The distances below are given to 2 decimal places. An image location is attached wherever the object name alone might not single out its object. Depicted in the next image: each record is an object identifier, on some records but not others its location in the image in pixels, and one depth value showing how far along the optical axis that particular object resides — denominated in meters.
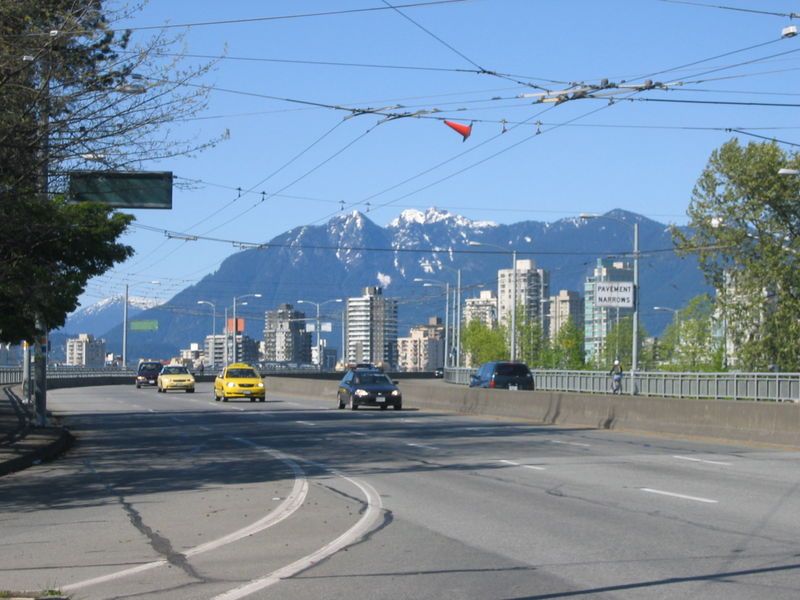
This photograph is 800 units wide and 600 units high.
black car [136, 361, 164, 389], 86.38
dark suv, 55.66
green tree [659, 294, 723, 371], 99.88
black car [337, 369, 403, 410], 48.16
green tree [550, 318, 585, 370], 136.38
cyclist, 64.81
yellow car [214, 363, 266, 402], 57.22
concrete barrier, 27.94
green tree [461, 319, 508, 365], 147.46
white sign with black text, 69.00
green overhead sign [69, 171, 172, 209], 28.34
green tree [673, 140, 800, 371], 67.62
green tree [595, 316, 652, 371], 155.25
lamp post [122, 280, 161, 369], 120.56
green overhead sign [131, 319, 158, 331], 169.25
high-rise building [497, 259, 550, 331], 141.76
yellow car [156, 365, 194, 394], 72.44
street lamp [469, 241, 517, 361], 75.27
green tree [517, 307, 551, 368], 132.25
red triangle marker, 28.97
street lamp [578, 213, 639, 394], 59.00
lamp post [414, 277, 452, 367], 98.55
